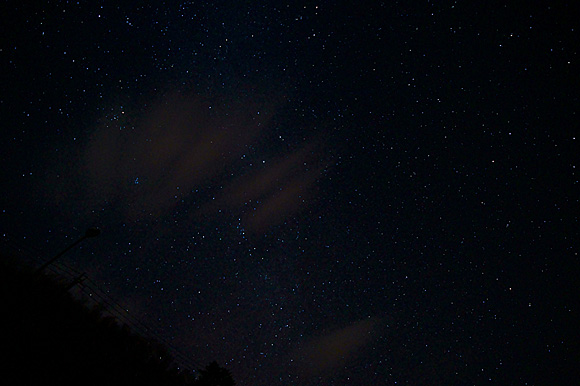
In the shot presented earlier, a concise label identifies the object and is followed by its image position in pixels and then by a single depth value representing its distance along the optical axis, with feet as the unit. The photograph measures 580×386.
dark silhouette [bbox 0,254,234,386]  36.78
